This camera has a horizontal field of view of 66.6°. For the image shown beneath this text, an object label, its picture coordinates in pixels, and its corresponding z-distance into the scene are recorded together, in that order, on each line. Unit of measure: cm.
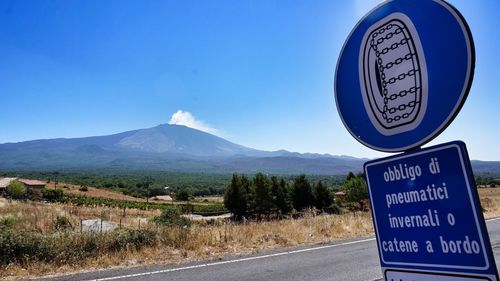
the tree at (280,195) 5641
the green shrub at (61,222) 1017
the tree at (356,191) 4884
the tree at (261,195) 5556
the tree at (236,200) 5669
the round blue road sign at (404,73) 127
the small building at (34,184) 7506
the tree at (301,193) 5528
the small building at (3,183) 6186
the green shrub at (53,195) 6026
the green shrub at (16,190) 5597
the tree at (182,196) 10031
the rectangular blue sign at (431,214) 122
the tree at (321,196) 5447
